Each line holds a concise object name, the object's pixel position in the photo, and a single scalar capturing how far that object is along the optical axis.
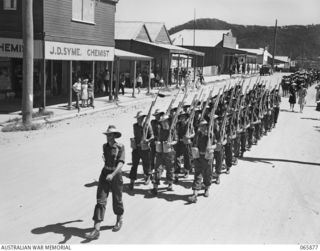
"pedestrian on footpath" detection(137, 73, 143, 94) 32.06
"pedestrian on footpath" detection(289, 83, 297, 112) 25.62
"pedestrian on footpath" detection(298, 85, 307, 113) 25.63
